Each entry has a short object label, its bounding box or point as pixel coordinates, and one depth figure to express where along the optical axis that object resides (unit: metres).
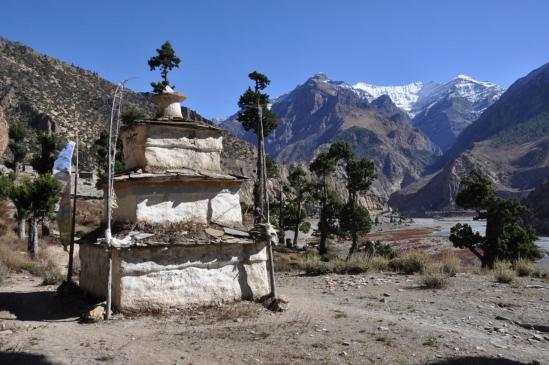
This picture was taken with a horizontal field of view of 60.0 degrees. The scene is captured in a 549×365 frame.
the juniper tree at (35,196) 25.25
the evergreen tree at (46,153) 30.76
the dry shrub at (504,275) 16.03
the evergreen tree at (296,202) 44.69
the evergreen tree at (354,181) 38.59
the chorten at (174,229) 11.09
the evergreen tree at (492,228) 23.86
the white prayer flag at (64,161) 13.23
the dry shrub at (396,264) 19.59
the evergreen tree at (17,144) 45.59
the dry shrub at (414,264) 18.84
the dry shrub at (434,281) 15.05
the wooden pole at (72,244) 13.60
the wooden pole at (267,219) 12.23
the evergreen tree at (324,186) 39.56
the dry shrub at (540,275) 17.73
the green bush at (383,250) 31.44
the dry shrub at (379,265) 19.95
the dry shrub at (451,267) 17.95
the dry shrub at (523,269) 18.11
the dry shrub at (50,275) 17.16
